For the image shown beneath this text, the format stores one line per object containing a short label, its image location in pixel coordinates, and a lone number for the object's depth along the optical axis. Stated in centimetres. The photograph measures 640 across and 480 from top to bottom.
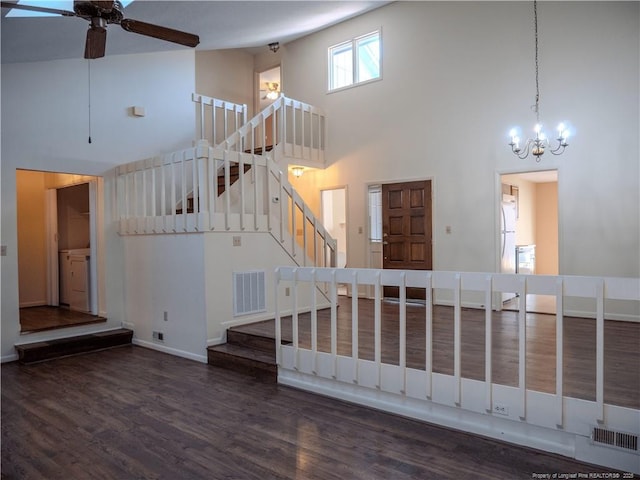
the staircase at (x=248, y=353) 423
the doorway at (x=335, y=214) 1021
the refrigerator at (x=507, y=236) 660
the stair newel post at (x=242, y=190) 515
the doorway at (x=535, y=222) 837
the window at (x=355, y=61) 774
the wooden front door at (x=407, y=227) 711
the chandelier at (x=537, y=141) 536
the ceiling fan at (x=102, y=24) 292
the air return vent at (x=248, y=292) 519
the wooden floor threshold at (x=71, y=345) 495
